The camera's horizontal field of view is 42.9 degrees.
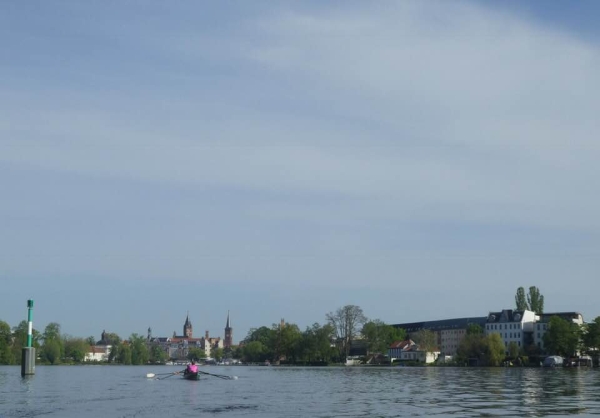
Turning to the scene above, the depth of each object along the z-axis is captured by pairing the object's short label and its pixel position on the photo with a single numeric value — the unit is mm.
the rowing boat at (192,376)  83438
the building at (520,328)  195912
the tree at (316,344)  184625
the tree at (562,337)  154875
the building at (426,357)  187625
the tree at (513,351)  163500
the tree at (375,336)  183125
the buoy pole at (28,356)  90000
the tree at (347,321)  179750
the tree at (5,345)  169750
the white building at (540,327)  190625
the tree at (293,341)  193125
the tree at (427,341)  191675
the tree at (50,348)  199375
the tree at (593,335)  145875
